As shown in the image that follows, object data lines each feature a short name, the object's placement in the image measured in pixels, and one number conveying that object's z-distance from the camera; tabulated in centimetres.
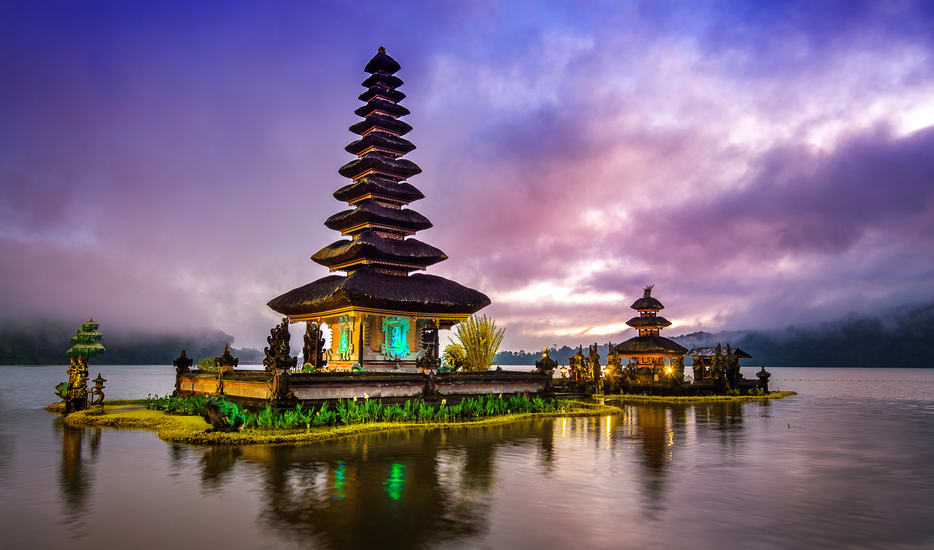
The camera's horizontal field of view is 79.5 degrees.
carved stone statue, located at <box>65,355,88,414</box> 2598
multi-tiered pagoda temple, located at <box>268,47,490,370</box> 3272
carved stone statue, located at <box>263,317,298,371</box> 2131
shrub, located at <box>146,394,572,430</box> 1956
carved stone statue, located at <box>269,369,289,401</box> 2083
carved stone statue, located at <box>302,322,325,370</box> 3222
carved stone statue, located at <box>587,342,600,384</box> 3769
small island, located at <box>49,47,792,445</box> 2139
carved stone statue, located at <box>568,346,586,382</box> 3675
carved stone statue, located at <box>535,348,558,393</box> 3122
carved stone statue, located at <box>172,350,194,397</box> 3161
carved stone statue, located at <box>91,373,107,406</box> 2764
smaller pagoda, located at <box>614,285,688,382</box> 5475
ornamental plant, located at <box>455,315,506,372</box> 3859
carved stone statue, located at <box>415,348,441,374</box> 2588
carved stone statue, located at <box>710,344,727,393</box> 4403
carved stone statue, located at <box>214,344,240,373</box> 2519
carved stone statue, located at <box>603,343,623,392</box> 4350
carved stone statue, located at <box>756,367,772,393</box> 4782
